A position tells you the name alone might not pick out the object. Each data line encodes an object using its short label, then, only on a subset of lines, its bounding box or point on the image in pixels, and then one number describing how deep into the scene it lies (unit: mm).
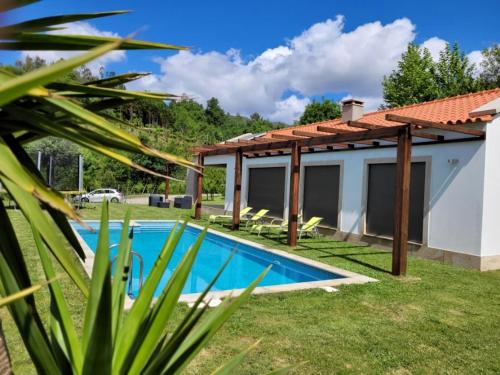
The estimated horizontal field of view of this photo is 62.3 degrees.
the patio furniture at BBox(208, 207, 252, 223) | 18516
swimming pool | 9430
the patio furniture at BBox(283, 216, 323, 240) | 14656
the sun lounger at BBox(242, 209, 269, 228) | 17281
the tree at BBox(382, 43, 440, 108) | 38938
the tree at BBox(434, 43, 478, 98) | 37500
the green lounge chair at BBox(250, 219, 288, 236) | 15156
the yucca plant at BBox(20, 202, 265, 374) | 1677
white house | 10625
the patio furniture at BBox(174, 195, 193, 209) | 26453
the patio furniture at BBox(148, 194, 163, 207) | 27250
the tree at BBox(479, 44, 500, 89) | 35562
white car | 28984
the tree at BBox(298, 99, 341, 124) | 50219
